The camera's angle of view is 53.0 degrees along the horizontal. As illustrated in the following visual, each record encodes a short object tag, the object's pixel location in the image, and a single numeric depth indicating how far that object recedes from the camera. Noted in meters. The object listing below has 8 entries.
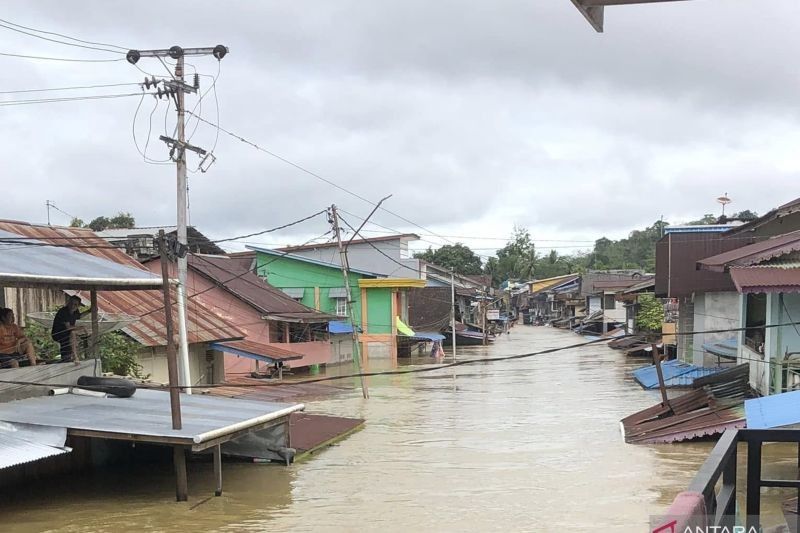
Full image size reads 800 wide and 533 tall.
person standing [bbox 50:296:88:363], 14.45
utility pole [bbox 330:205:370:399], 24.84
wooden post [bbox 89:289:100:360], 14.66
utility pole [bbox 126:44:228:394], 18.08
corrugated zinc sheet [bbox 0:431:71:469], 9.93
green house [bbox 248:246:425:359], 39.94
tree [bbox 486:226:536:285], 107.38
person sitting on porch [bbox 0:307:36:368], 13.03
